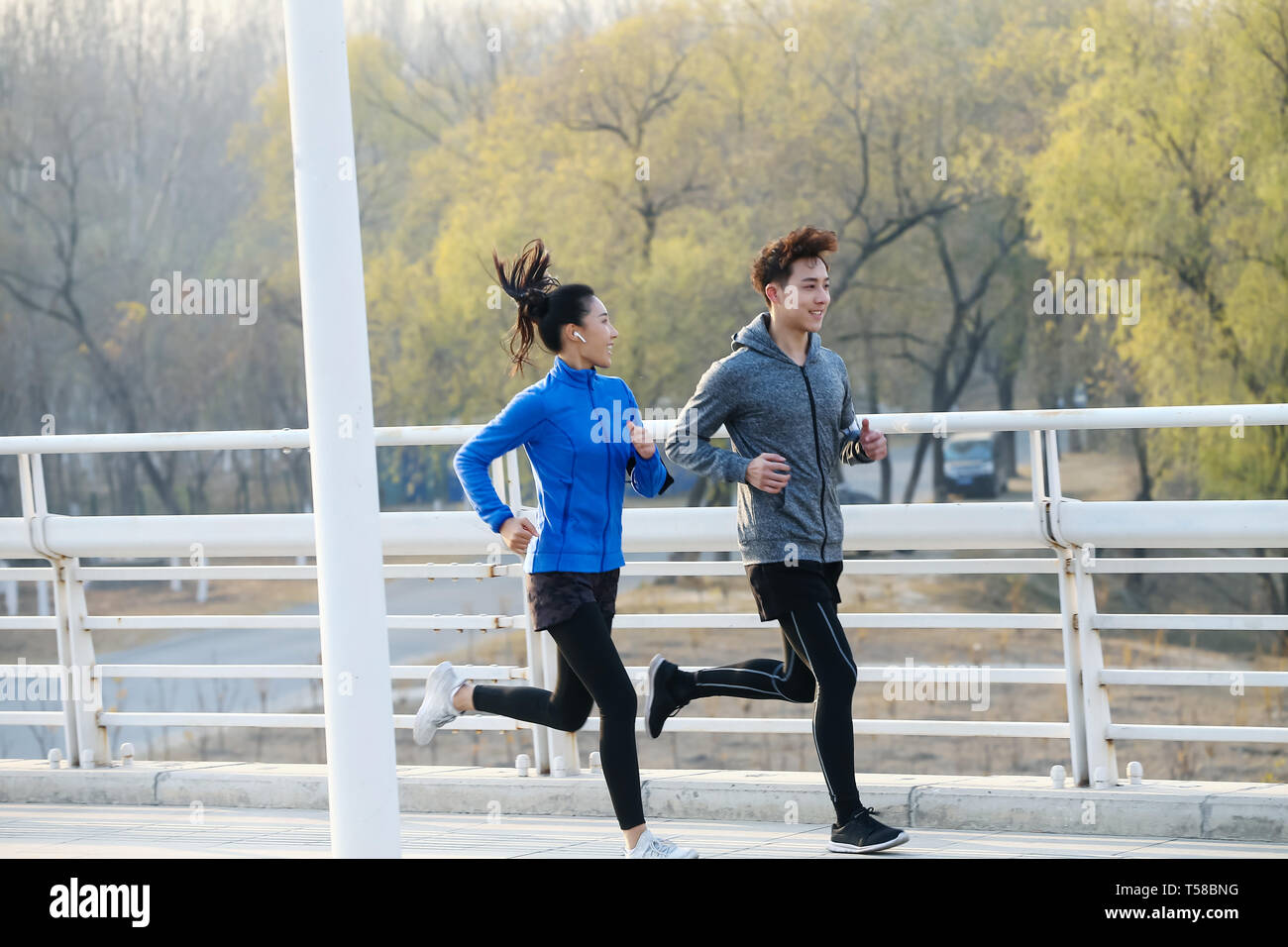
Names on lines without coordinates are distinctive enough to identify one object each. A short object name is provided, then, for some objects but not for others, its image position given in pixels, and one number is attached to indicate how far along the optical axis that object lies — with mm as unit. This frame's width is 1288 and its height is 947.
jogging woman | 10086
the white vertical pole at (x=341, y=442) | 7707
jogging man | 10469
